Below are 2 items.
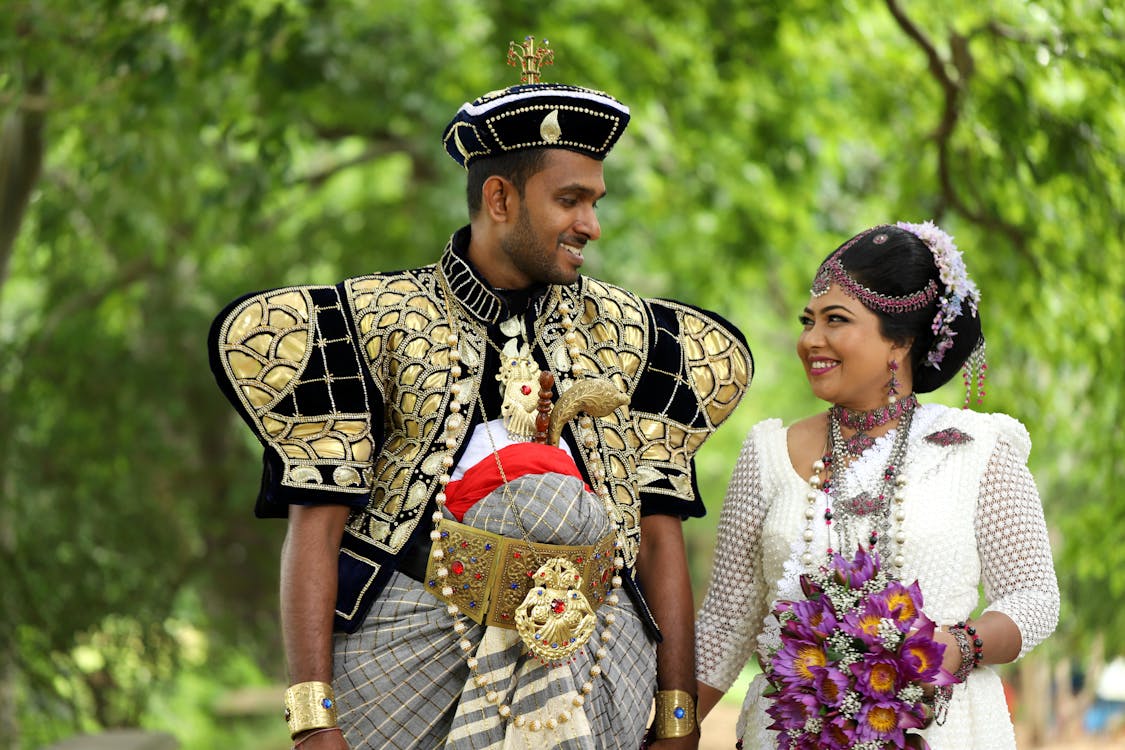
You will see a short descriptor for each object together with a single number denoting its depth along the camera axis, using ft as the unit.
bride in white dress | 21.83
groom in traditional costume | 20.42
